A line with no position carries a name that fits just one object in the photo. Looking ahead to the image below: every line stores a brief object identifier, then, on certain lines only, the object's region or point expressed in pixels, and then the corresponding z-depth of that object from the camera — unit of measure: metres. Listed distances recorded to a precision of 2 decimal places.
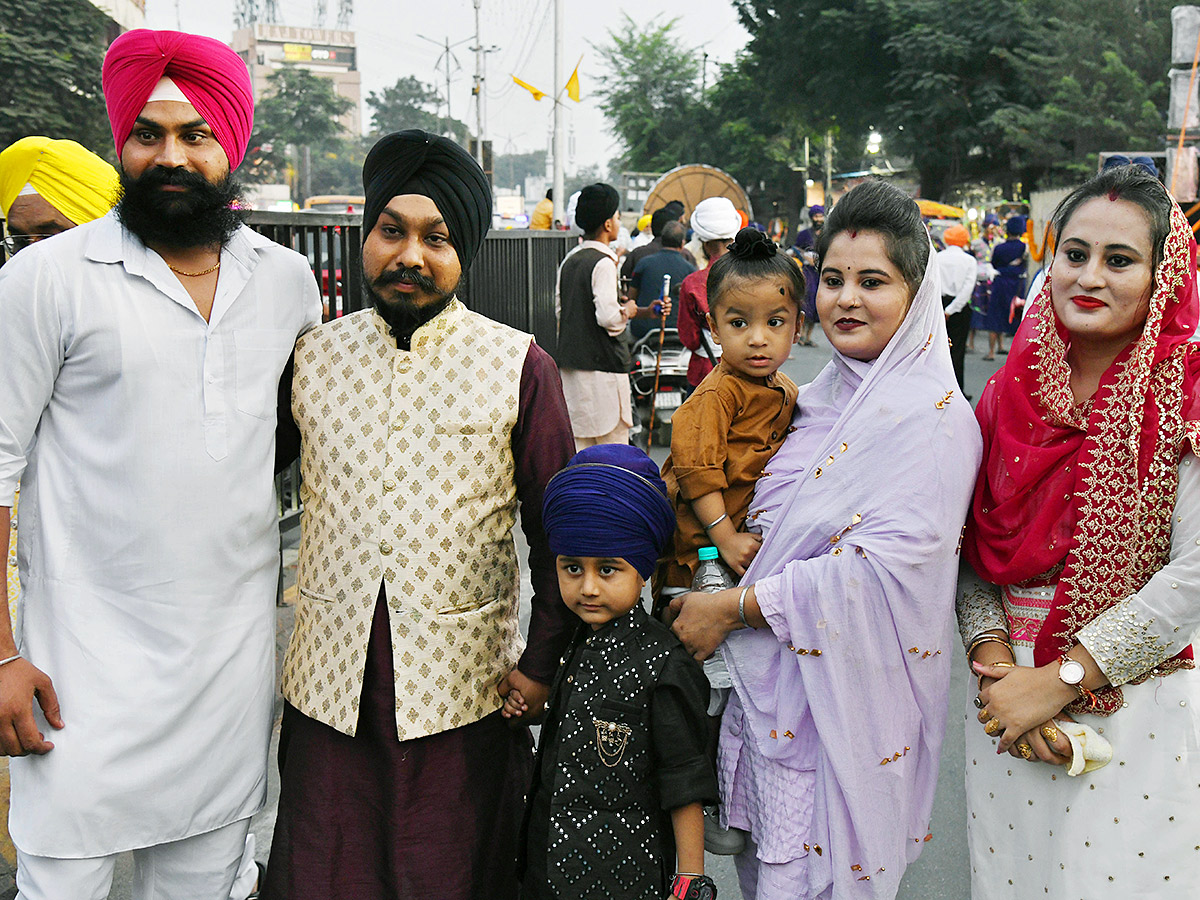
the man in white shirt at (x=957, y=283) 9.48
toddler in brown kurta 2.36
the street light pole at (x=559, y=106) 21.66
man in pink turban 2.09
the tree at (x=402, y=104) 94.06
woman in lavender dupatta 2.05
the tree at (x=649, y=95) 47.59
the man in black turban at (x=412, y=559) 2.24
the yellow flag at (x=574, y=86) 20.61
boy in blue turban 2.12
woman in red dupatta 1.90
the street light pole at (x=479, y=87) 33.33
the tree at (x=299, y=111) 61.91
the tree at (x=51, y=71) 15.55
